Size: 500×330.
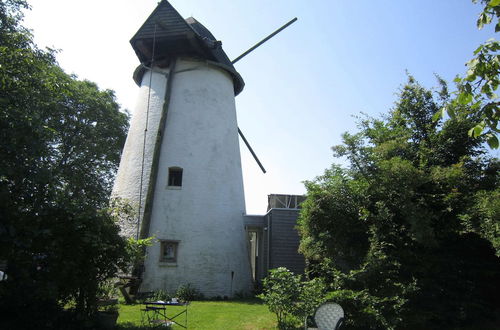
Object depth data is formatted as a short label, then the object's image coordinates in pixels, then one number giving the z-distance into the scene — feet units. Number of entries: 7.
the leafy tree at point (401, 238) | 25.67
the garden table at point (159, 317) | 23.49
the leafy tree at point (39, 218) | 17.65
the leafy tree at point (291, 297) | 24.74
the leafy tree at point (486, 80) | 8.64
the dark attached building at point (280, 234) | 45.52
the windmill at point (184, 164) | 42.55
